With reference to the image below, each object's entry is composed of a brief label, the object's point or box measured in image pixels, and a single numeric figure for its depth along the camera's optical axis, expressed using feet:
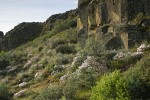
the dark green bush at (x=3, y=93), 79.01
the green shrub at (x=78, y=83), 62.46
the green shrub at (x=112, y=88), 51.81
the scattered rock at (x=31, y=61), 106.30
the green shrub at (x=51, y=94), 63.92
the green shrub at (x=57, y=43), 114.80
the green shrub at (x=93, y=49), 73.22
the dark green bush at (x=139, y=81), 52.89
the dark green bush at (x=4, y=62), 116.02
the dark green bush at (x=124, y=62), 65.85
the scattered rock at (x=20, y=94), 78.25
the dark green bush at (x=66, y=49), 99.75
